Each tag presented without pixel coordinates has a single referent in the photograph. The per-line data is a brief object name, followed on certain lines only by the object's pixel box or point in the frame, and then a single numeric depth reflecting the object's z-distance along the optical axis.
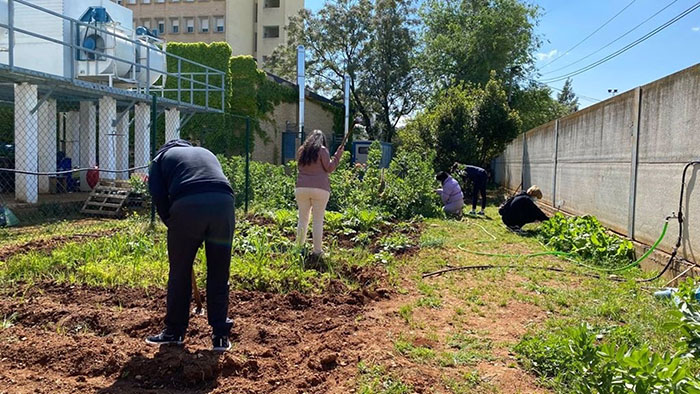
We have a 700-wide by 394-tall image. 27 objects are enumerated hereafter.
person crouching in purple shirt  12.88
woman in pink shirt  6.54
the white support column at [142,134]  15.64
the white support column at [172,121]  16.44
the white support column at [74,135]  15.50
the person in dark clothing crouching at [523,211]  10.43
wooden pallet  11.60
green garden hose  6.71
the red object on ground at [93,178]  14.22
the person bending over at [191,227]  3.70
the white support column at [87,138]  15.23
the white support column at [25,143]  11.76
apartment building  46.81
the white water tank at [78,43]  12.48
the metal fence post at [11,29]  9.77
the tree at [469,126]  19.16
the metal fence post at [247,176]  11.84
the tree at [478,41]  28.98
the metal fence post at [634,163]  7.75
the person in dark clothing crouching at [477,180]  13.30
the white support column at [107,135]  13.92
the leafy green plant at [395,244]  8.03
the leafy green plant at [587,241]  7.55
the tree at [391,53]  33.19
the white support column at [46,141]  14.07
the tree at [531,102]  32.12
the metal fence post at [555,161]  13.23
